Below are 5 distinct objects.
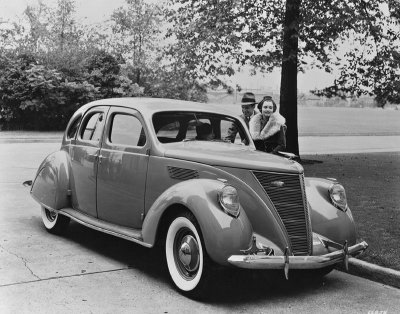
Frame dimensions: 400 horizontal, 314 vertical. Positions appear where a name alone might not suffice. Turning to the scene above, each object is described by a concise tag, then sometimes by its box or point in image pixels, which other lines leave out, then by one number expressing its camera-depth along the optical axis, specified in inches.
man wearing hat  315.6
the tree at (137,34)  1171.3
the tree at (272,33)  559.2
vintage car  192.9
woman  296.4
